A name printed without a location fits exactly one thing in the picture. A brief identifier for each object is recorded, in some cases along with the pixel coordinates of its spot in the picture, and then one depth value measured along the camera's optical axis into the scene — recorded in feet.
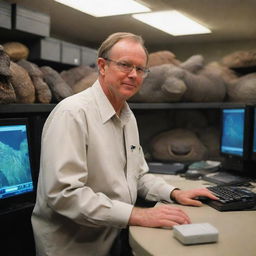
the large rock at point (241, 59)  9.38
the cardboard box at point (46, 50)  8.48
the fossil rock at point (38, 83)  5.95
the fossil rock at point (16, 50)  7.86
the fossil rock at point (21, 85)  5.44
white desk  3.02
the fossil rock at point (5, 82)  4.75
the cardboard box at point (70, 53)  9.25
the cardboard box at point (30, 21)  7.21
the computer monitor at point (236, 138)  6.48
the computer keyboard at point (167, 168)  7.24
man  3.63
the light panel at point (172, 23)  9.86
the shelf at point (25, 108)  4.93
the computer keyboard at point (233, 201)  4.30
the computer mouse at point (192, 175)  6.72
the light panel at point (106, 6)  8.02
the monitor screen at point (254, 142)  6.39
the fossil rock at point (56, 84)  6.40
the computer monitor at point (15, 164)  4.53
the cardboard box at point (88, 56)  10.18
